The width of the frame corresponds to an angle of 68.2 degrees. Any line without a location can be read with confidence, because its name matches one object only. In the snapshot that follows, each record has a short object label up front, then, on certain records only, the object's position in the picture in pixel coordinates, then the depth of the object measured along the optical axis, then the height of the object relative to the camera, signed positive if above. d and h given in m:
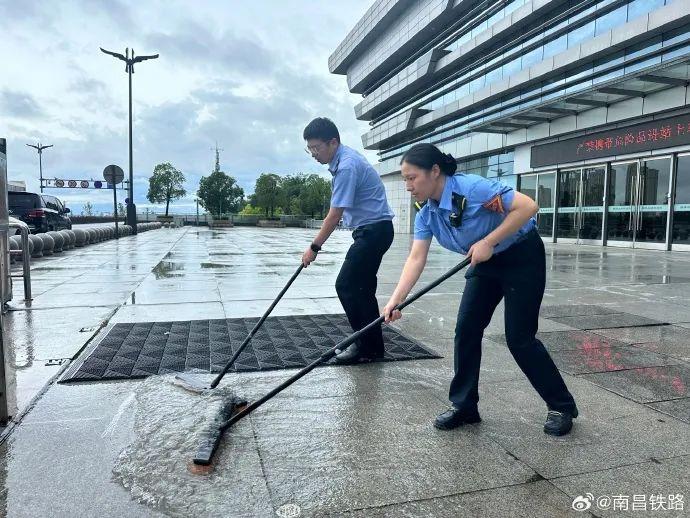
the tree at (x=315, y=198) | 68.56 +2.40
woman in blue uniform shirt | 2.54 -0.25
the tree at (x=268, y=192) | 59.53 +2.74
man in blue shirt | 3.79 -0.08
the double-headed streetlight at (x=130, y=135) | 24.39 +3.85
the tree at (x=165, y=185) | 54.59 +3.06
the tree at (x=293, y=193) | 67.03 +3.38
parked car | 16.73 +0.04
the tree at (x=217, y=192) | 60.69 +2.65
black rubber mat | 3.79 -1.13
